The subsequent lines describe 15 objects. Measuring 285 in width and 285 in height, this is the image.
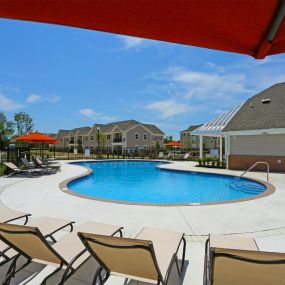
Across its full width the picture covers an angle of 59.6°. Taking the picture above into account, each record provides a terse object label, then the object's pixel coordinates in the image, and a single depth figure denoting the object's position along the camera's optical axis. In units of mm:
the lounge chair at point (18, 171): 14398
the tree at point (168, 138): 75931
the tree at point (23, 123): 38562
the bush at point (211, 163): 19875
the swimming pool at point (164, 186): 11273
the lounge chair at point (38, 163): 17023
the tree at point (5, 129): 28384
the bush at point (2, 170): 15017
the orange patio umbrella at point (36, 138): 16905
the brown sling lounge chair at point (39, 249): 3016
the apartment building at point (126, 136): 52406
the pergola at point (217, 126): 20703
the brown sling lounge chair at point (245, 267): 2158
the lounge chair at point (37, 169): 15809
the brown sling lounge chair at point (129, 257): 2609
